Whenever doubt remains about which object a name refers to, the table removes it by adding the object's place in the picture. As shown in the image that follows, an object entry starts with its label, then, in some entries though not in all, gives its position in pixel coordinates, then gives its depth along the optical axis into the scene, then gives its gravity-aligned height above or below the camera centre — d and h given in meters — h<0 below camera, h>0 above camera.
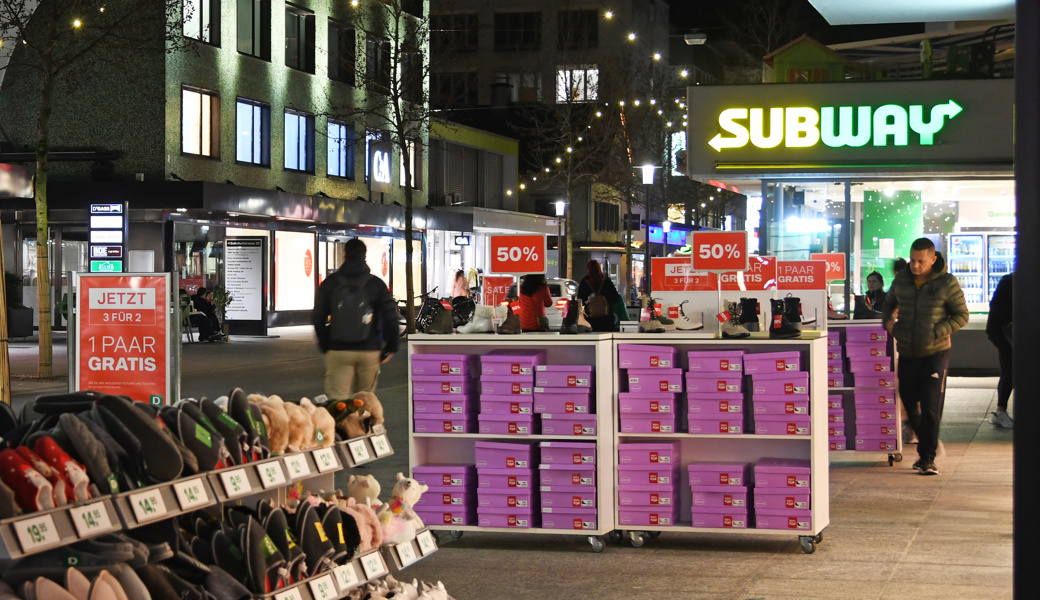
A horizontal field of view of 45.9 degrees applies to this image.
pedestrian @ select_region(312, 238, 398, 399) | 9.56 -0.30
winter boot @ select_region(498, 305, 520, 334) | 8.33 -0.28
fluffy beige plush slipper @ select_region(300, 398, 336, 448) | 4.90 -0.57
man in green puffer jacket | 10.95 -0.42
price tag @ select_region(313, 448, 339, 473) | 4.79 -0.70
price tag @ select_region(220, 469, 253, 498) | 4.17 -0.69
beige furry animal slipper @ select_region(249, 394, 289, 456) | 4.68 -0.55
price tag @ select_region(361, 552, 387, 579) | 4.86 -1.13
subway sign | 15.23 +1.95
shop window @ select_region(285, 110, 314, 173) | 37.44 +4.41
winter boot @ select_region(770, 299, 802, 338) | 8.13 -0.30
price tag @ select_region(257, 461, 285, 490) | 4.37 -0.69
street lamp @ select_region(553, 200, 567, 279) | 47.09 +2.16
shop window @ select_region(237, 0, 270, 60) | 35.38 +7.49
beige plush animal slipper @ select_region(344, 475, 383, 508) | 5.34 -0.90
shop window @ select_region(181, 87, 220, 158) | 32.69 +4.38
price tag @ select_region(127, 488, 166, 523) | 3.79 -0.69
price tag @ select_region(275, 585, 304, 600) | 4.26 -1.09
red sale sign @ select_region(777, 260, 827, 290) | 11.66 +0.08
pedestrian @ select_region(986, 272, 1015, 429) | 14.00 -0.58
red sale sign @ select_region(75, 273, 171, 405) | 9.49 -0.40
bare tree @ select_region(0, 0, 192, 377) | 19.14 +3.70
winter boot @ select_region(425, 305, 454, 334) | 8.61 -0.30
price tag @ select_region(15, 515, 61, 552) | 3.39 -0.70
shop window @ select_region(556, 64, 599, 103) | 62.12 +10.85
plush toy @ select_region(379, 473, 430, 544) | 5.23 -1.00
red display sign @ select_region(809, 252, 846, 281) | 16.36 +0.23
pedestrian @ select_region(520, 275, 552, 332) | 12.07 -0.14
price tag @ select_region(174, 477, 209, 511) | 3.97 -0.69
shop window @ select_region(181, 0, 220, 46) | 33.22 +7.18
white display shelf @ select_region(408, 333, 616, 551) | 8.07 -0.78
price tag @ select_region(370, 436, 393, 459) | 5.29 -0.70
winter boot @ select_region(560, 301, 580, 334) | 8.29 -0.25
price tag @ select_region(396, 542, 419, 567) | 5.19 -1.15
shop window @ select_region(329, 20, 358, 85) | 40.16 +7.66
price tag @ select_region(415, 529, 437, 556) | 5.38 -1.15
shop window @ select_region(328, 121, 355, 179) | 39.91 +4.37
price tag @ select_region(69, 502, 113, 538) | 3.60 -0.70
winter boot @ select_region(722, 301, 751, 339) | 8.22 -0.31
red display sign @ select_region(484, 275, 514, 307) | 23.19 -0.07
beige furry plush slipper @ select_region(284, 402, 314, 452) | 4.78 -0.57
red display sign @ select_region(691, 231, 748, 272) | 10.30 +0.26
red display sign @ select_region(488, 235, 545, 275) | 10.10 +0.25
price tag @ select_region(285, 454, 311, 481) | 4.57 -0.69
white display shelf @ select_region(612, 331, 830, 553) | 8.02 -1.08
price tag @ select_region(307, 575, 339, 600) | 4.46 -1.12
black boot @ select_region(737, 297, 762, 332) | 10.08 -0.23
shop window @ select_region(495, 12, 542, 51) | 70.94 +14.63
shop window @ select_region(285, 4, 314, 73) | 37.94 +7.68
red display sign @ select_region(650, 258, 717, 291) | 12.74 +0.06
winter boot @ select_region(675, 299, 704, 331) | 10.07 -0.33
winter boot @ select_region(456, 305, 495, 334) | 8.53 -0.27
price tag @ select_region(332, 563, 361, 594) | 4.63 -1.12
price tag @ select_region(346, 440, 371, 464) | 5.08 -0.70
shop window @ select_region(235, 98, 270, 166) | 34.97 +4.39
